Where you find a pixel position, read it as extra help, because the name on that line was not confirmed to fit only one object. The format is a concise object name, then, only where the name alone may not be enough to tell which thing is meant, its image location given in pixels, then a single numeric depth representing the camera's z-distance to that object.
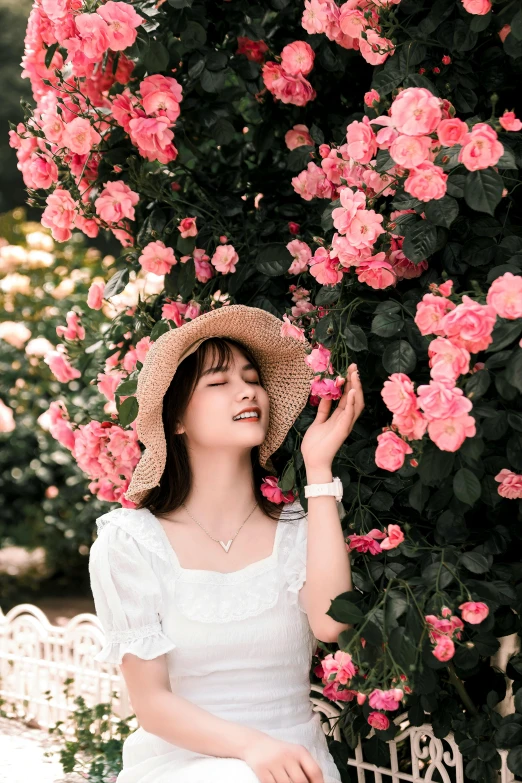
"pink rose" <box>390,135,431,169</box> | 2.50
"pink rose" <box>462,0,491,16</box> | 2.53
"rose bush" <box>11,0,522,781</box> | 2.50
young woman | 2.81
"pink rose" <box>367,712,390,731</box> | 2.75
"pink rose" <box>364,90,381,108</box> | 2.68
